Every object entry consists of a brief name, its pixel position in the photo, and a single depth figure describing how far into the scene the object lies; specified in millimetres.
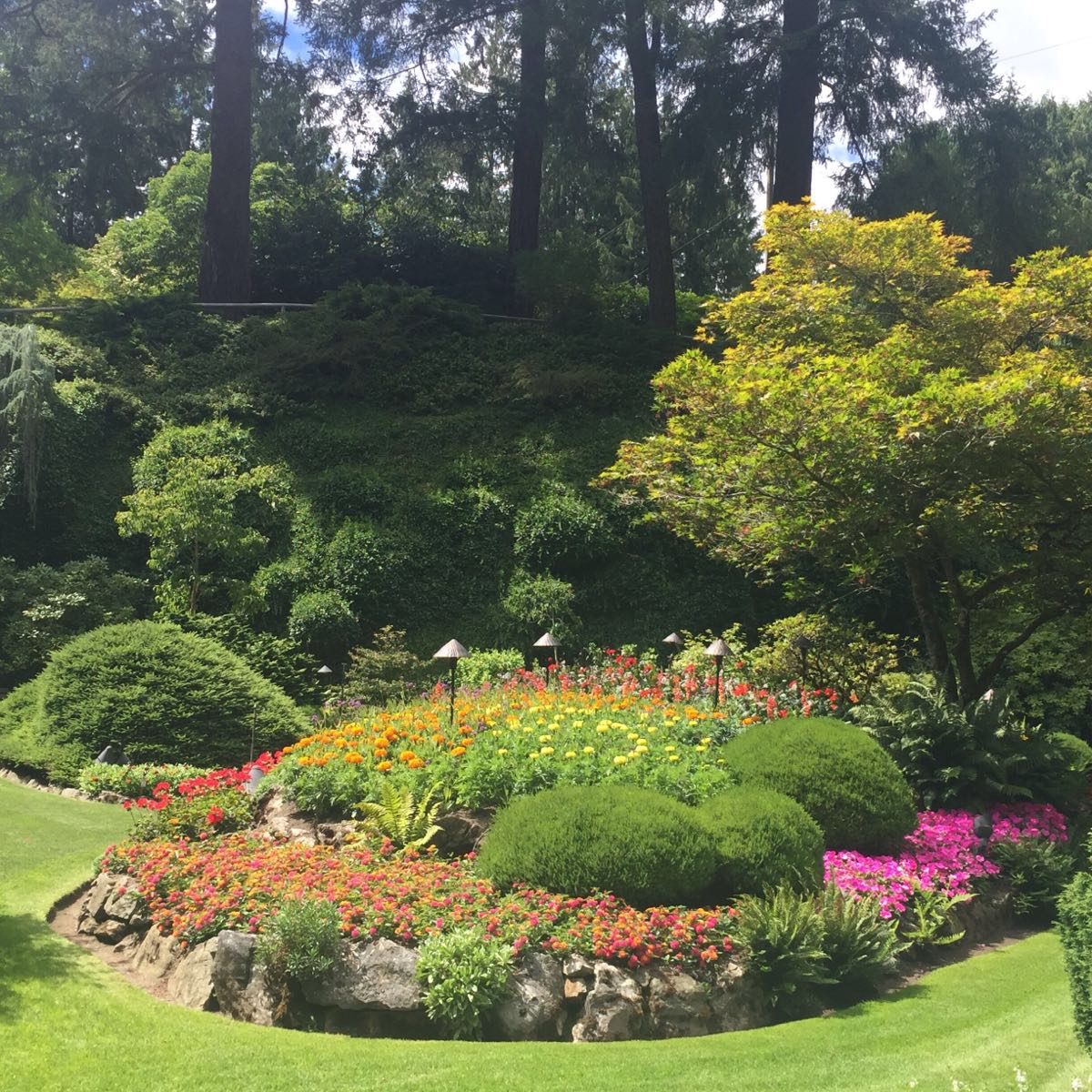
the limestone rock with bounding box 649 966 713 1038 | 5262
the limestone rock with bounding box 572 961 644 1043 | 5129
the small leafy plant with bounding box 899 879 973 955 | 6609
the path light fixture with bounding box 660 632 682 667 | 14492
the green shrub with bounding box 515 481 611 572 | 15586
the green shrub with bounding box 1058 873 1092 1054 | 4219
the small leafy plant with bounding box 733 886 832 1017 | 5566
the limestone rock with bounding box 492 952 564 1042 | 5121
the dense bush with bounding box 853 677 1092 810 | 8758
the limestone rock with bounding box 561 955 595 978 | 5309
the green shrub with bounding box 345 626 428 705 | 12945
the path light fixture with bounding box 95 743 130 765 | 9985
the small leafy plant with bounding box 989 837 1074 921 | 7621
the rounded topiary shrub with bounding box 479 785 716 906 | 5824
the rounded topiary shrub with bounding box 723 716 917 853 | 7371
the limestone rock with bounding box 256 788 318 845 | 7340
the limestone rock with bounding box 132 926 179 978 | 5781
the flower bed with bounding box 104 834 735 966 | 5418
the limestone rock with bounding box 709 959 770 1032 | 5398
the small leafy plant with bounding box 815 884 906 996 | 5855
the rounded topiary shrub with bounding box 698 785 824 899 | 6172
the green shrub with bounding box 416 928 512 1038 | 5039
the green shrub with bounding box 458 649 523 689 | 13156
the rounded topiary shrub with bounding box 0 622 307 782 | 10188
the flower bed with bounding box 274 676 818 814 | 7352
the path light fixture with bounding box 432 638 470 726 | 9172
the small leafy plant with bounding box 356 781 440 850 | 6934
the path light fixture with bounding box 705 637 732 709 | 10148
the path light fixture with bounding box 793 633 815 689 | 11655
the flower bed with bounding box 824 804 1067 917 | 6809
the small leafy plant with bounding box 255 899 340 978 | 5180
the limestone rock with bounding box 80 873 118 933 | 6566
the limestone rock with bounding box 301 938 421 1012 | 5141
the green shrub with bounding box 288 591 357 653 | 13797
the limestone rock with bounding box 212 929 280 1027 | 5203
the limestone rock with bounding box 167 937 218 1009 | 5352
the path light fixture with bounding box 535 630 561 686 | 11570
